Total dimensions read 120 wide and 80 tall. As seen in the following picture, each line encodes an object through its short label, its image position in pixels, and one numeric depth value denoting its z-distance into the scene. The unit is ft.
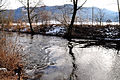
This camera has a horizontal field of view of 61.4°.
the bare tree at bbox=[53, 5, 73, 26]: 64.93
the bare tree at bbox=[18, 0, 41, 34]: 74.67
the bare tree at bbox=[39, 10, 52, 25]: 91.25
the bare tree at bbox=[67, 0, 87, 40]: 51.45
